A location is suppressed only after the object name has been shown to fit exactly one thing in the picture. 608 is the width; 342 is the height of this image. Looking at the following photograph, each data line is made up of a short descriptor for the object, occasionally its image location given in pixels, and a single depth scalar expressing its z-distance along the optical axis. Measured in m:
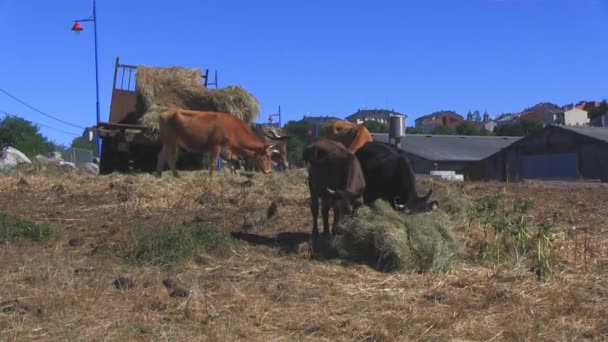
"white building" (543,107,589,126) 82.59
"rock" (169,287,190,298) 6.74
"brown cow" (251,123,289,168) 18.42
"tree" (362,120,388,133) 58.61
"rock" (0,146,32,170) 24.55
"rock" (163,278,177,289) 7.02
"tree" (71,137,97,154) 71.18
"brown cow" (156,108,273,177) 16.22
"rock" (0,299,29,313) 6.25
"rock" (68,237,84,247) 8.82
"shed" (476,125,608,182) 36.81
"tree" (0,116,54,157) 60.50
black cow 10.15
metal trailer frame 17.75
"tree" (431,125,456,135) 80.14
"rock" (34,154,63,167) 17.96
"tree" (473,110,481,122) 116.38
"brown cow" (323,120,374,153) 13.72
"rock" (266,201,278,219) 10.57
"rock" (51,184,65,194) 13.23
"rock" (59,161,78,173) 18.13
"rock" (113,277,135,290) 6.99
